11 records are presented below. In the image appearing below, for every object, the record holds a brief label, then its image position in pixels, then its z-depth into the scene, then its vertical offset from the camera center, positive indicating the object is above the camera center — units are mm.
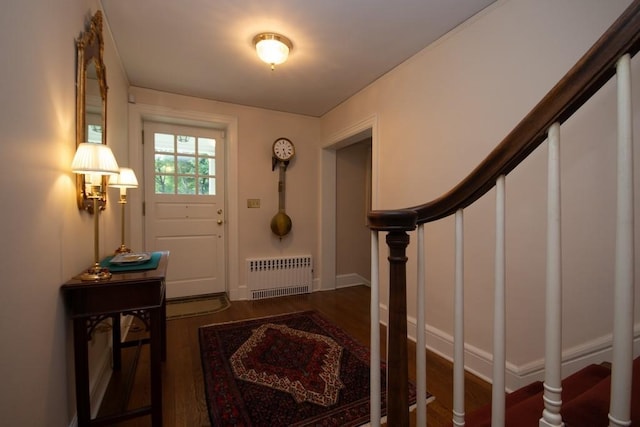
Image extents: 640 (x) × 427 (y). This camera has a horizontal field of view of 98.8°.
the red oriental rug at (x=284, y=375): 1513 -1112
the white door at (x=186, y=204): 3223 +80
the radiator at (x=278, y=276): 3479 -863
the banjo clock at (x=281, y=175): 3564 +474
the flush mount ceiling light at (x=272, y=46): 2078 +1265
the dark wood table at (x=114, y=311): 1269 -488
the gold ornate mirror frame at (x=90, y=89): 1402 +696
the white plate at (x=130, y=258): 1594 -295
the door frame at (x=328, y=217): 3850 -91
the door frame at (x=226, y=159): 2951 +600
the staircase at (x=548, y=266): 448 -120
